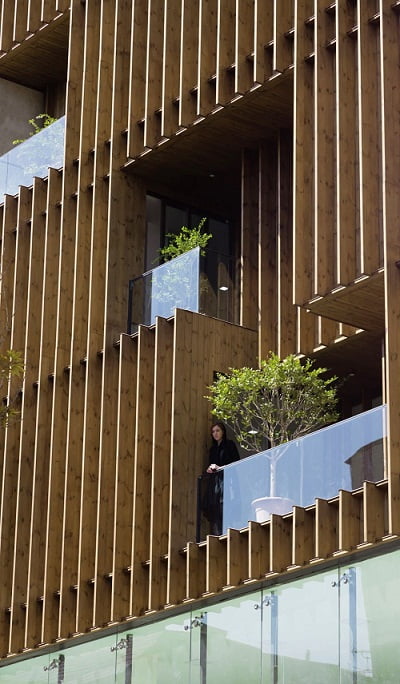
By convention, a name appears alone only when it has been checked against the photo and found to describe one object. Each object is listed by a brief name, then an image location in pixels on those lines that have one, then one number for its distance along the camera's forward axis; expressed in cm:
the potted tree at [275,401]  2155
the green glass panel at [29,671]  2386
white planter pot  1970
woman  2102
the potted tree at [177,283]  2342
